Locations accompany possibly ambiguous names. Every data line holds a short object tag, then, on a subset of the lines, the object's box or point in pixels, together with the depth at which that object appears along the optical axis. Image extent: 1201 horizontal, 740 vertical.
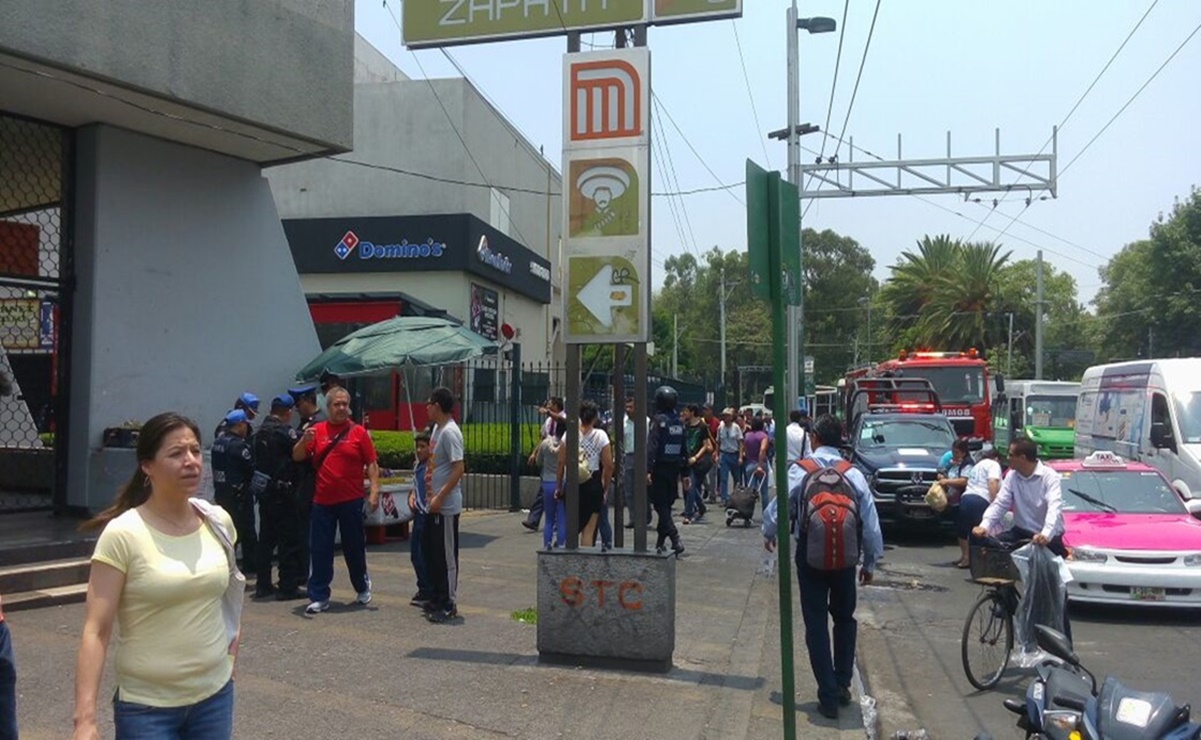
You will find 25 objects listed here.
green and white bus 24.86
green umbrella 12.45
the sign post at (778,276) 5.32
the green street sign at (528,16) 7.78
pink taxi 9.70
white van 13.76
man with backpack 6.41
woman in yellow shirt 3.34
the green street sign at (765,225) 5.32
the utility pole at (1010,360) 51.94
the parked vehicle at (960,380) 24.31
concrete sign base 7.04
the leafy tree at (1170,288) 39.00
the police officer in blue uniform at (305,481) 9.37
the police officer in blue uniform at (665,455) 12.85
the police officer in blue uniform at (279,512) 9.25
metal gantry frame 21.22
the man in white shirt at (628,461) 15.27
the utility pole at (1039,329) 43.05
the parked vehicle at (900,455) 15.10
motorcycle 3.75
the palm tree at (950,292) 51.19
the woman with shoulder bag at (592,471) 10.70
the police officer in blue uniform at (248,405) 9.77
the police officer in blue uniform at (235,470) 9.29
